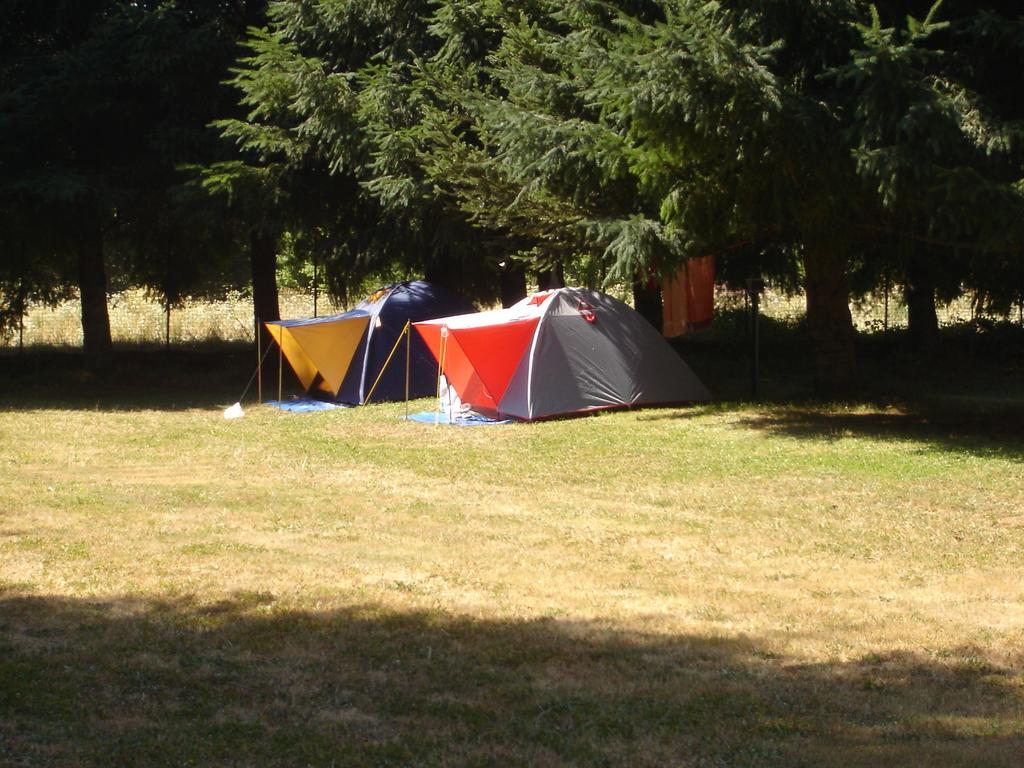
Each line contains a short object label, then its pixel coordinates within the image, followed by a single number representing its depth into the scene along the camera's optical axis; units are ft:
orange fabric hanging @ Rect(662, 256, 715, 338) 61.46
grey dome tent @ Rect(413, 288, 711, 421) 55.21
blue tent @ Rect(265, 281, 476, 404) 64.64
